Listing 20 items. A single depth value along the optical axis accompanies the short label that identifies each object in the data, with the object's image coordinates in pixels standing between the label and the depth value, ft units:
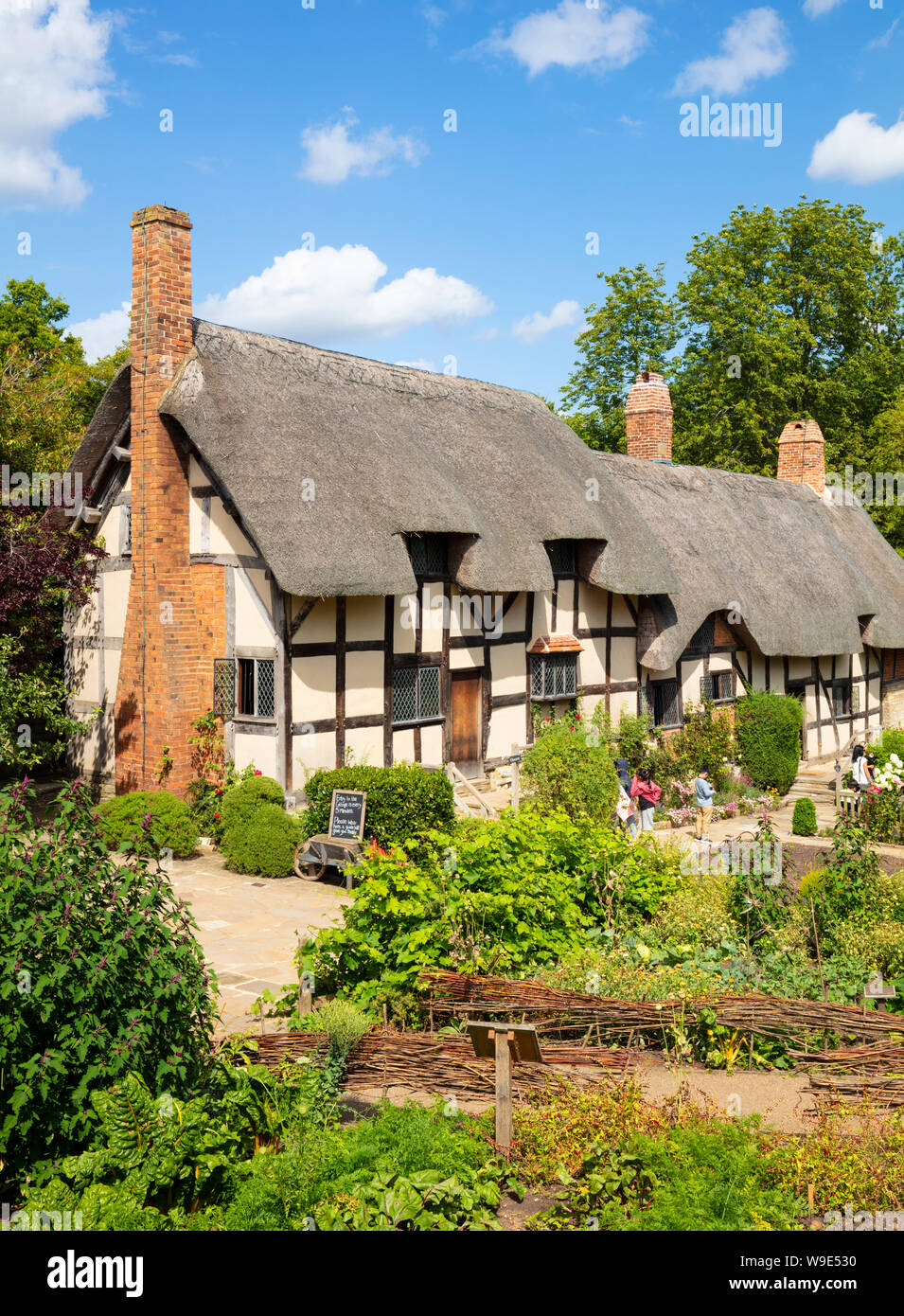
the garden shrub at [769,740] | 71.41
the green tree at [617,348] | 111.04
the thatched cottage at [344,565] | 47.09
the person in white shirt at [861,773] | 63.30
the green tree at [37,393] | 59.72
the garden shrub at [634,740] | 63.82
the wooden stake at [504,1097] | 18.69
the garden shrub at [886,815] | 51.13
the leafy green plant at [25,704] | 44.03
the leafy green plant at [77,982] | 16.17
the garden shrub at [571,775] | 51.57
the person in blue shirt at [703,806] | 54.70
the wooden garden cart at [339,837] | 42.19
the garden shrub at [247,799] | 44.80
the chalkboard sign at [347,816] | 42.52
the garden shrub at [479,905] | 25.11
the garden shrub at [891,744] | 68.08
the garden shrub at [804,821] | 56.65
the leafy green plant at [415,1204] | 16.15
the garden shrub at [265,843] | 43.27
